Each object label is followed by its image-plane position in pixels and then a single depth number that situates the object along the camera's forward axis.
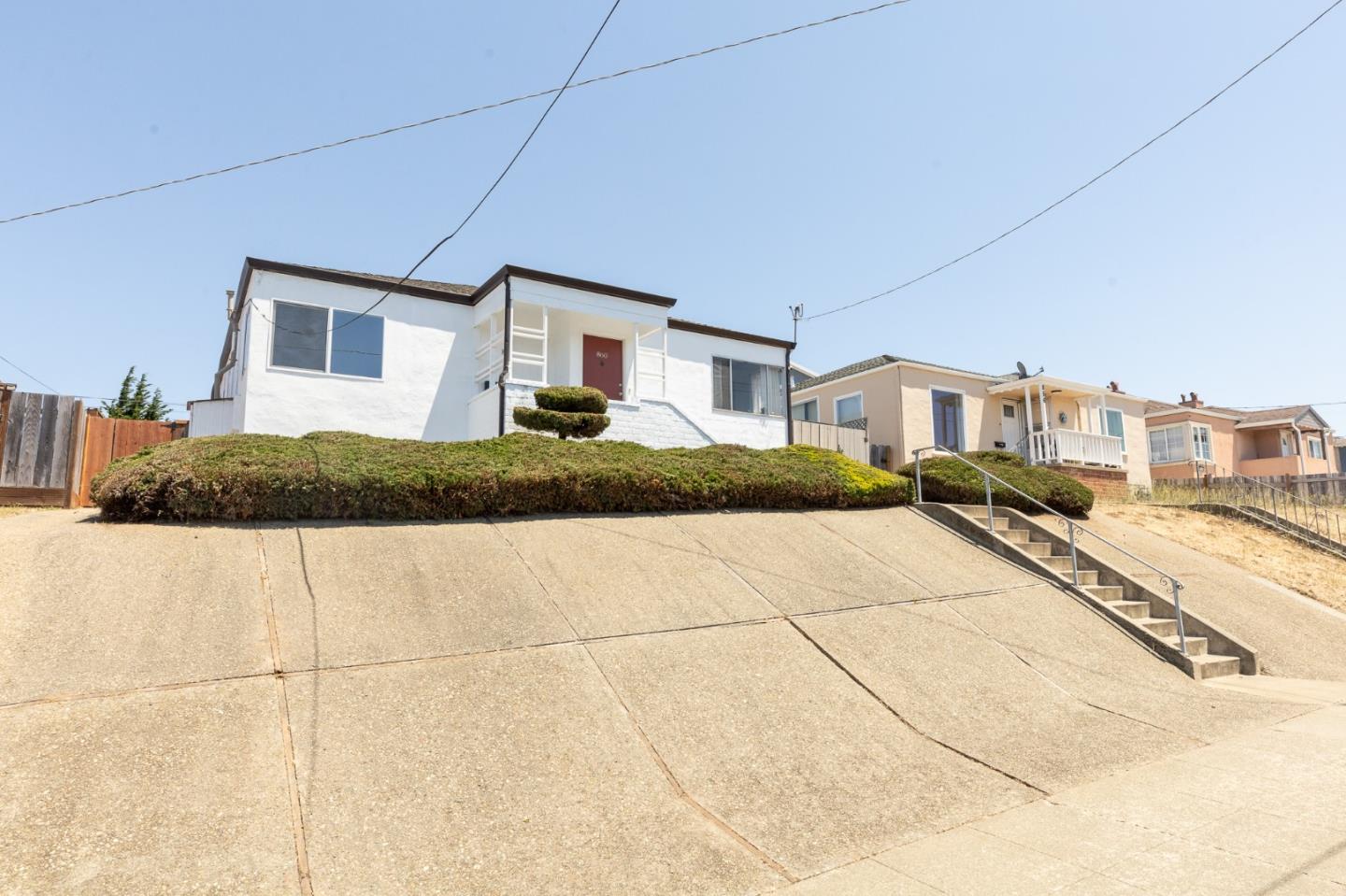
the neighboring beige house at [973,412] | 24.11
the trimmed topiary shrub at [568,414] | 14.56
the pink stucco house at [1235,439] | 33.38
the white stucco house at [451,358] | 14.78
